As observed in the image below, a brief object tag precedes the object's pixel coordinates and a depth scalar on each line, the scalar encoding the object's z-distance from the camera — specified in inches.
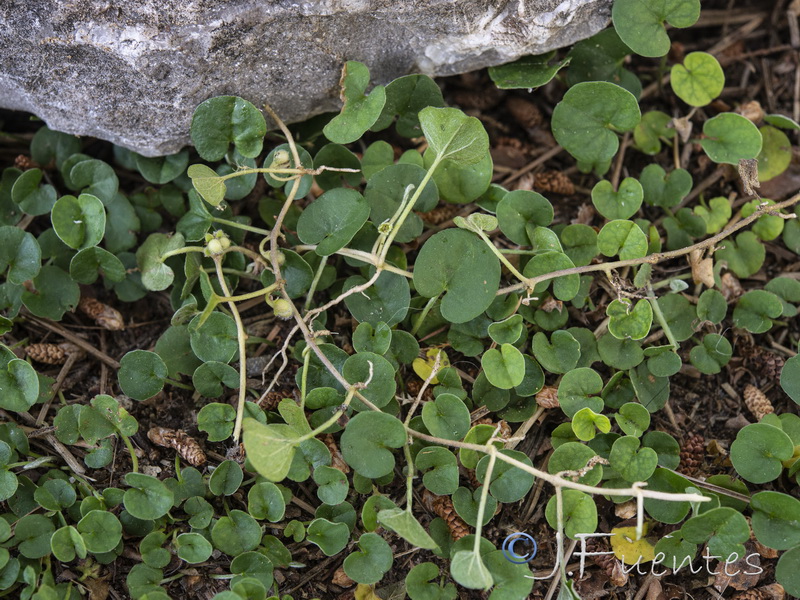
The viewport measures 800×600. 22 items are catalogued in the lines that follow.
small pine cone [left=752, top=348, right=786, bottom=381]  15.9
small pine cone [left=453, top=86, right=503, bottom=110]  17.1
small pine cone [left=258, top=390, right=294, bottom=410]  15.6
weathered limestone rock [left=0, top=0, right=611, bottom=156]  15.1
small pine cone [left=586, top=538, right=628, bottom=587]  15.0
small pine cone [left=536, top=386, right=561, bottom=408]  15.5
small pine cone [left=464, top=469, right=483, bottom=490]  15.2
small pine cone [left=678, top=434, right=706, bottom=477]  15.4
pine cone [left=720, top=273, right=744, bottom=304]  16.2
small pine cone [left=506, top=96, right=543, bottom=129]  17.1
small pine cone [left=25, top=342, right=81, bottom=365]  15.8
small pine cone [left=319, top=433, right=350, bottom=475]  15.4
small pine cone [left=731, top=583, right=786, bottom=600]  14.9
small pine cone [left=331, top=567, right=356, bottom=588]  15.0
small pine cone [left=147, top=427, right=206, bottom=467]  15.3
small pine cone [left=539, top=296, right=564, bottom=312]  15.6
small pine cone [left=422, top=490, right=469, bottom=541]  15.1
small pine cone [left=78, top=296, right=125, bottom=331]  16.1
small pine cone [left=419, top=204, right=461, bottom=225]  16.4
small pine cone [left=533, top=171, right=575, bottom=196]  16.7
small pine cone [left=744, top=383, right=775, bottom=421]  15.7
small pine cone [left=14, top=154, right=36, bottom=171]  16.5
